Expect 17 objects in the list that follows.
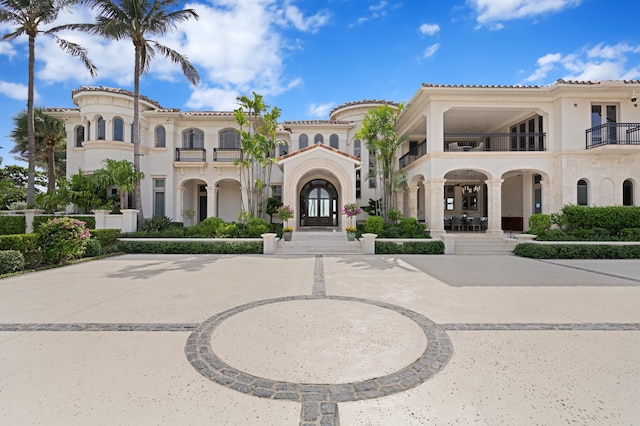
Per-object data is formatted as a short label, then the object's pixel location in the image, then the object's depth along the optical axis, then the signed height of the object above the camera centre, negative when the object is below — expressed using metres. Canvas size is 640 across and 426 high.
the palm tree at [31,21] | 15.27 +10.52
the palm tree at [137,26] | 14.69 +9.99
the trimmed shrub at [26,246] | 8.73 -0.95
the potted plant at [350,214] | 14.73 +0.05
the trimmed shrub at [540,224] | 13.59 -0.45
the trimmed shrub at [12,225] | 14.29 -0.47
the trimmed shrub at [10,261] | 8.03 -1.30
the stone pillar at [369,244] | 12.82 -1.30
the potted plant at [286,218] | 14.80 -0.16
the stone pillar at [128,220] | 14.88 -0.24
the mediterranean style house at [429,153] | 14.59 +3.64
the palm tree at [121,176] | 15.49 +2.13
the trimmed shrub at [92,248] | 11.27 -1.30
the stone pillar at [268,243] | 12.89 -1.25
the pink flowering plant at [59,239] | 9.45 -0.78
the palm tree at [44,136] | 19.19 +5.60
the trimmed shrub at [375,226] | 14.43 -0.56
